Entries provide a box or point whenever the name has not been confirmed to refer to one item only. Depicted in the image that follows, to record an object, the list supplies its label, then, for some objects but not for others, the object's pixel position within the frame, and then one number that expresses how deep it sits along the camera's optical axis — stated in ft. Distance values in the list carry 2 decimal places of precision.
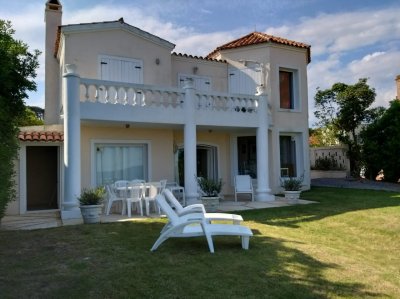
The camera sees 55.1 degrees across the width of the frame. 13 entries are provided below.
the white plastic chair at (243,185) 49.20
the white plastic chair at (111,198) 38.96
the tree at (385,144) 69.62
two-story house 41.70
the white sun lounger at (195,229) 22.76
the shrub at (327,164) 81.56
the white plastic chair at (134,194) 38.20
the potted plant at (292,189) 46.55
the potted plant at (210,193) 40.50
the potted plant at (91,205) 33.04
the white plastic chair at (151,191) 38.57
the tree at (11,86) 28.68
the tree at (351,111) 75.61
